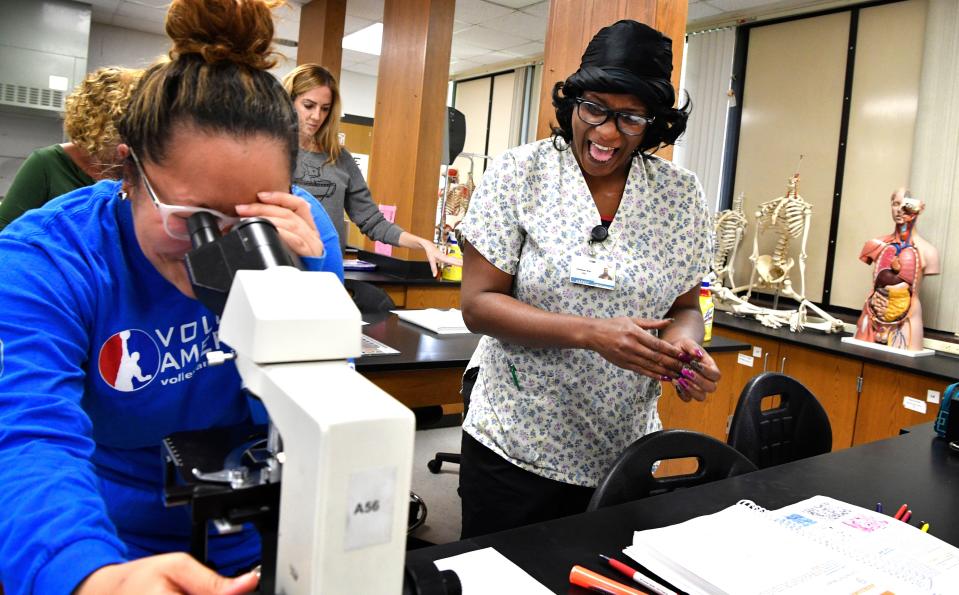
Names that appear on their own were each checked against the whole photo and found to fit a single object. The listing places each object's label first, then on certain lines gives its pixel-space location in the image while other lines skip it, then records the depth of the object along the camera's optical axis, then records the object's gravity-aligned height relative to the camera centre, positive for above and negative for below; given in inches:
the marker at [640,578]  33.4 -14.3
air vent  257.3 +50.9
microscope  16.2 -4.7
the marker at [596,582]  32.6 -14.3
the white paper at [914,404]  116.3 -15.7
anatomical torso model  132.2 +5.7
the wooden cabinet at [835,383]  127.4 -14.9
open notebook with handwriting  33.7 -13.4
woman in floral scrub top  53.5 +0.9
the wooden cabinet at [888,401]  116.9 -15.9
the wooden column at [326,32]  234.8 +78.4
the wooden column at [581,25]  94.1 +37.1
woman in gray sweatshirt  112.6 +16.3
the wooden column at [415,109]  173.0 +40.5
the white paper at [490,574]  32.0 -14.5
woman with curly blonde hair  38.2 +7.8
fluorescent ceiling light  279.5 +95.3
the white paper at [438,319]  97.2 -7.5
